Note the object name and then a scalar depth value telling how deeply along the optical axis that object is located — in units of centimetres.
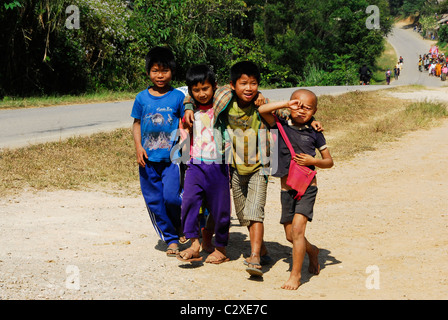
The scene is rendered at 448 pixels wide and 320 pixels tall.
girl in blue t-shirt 481
